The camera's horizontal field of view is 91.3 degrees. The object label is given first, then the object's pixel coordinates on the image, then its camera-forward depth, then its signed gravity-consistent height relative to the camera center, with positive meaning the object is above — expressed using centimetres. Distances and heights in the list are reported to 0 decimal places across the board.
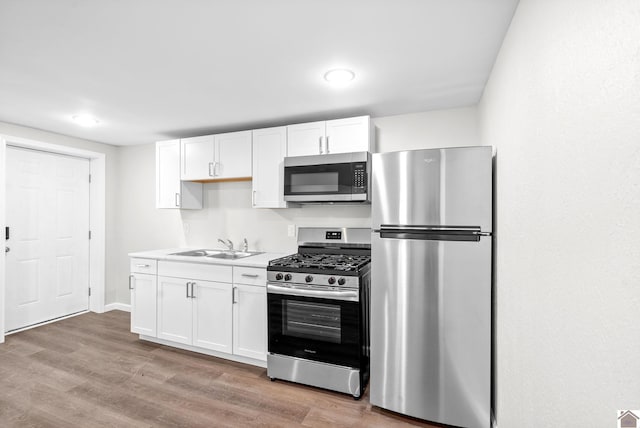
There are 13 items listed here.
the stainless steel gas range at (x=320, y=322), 240 -89
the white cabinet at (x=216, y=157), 336 +62
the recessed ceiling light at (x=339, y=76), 218 +98
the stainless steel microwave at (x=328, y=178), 278 +33
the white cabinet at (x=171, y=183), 373 +35
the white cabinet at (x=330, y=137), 286 +72
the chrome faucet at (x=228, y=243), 368 -37
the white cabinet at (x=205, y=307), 287 -94
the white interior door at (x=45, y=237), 363 -32
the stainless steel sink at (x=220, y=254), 357 -48
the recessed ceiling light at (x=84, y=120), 321 +98
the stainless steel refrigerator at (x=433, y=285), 197 -47
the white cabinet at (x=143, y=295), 338 -91
